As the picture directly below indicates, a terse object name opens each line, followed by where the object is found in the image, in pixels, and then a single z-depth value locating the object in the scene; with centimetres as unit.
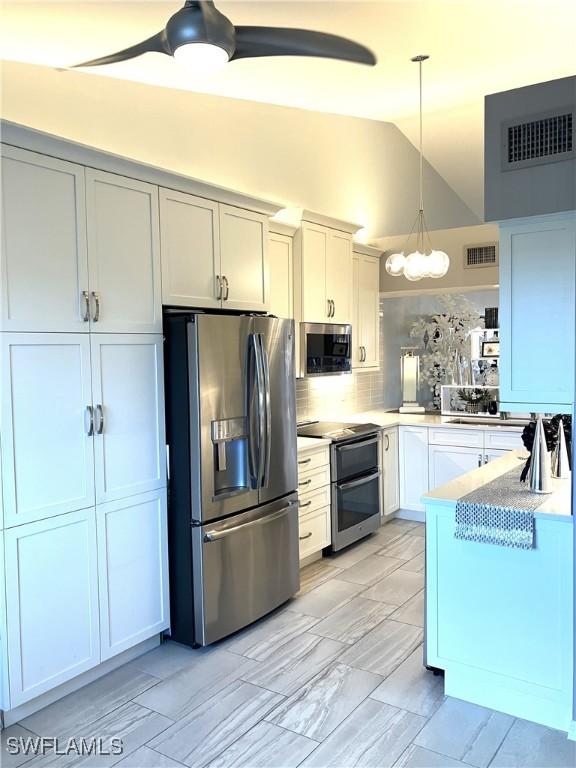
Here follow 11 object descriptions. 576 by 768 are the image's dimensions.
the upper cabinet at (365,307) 534
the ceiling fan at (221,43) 180
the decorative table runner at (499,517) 247
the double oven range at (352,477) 453
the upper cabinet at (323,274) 452
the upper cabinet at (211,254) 317
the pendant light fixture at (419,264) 407
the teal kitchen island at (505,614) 244
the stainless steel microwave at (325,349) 455
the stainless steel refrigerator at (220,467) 309
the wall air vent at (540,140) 240
